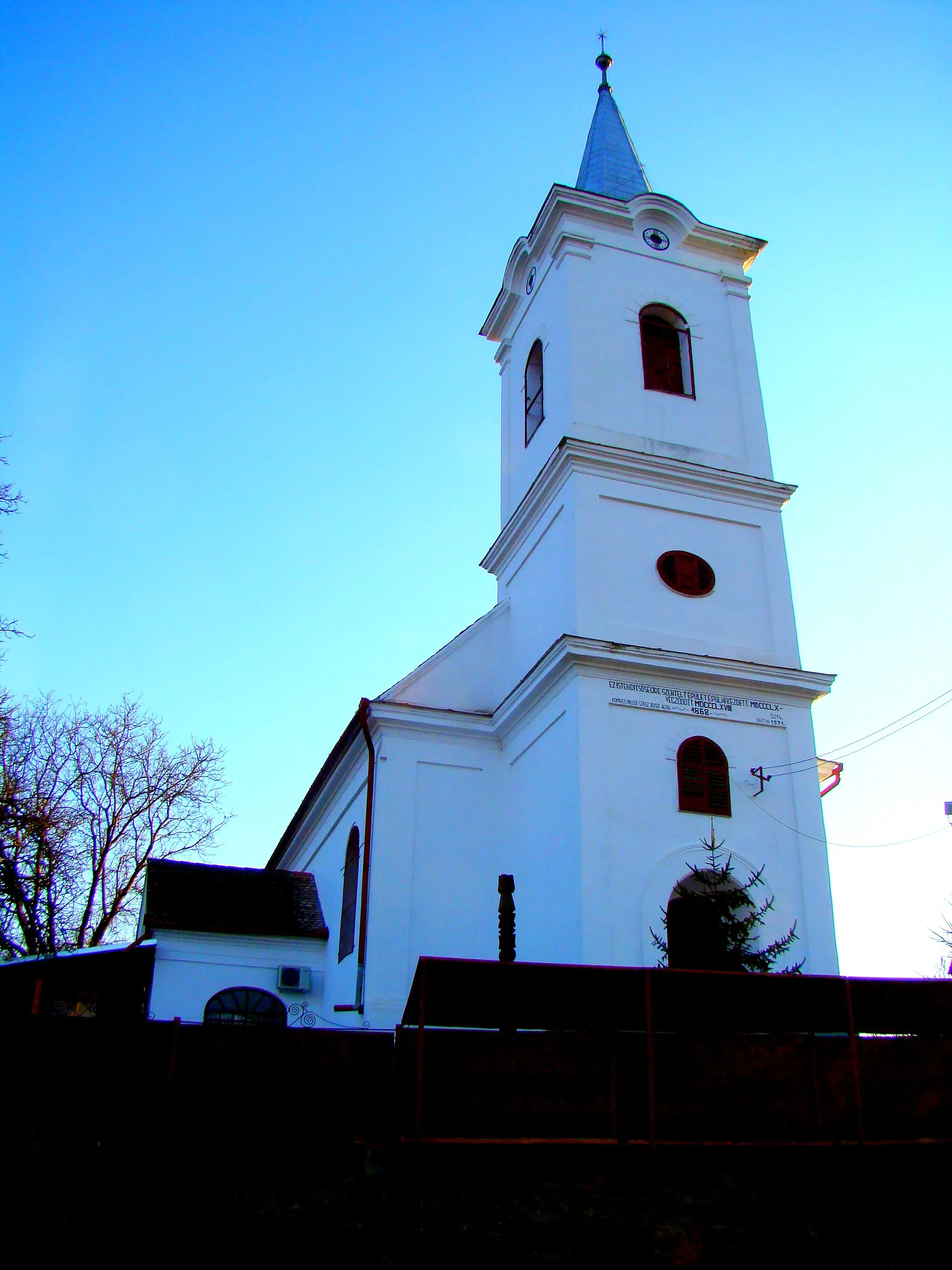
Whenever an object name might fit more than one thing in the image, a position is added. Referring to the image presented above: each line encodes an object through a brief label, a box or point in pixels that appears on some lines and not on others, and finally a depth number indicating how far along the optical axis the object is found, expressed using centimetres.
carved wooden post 1235
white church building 1552
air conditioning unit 1955
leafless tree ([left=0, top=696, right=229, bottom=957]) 2589
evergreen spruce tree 1336
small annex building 1919
